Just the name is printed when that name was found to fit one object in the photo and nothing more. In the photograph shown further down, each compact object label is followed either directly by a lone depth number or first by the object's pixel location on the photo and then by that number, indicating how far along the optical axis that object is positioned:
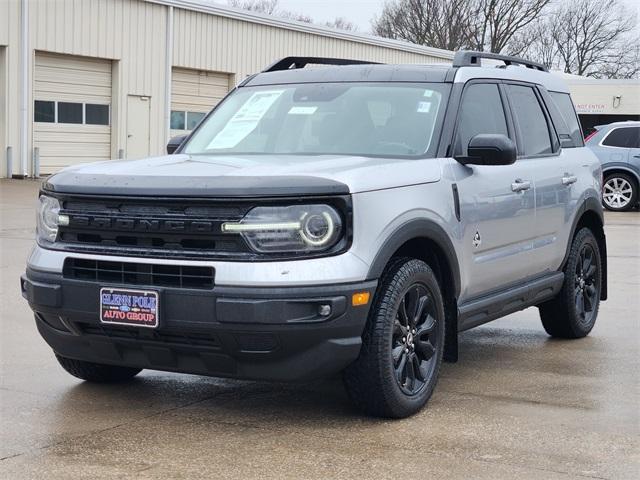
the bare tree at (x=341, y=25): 76.06
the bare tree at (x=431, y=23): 57.81
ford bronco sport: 4.82
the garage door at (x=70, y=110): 25.16
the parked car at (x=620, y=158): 20.70
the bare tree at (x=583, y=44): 67.06
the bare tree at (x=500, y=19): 58.03
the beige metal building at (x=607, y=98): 33.75
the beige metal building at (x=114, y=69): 24.41
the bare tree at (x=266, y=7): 72.38
